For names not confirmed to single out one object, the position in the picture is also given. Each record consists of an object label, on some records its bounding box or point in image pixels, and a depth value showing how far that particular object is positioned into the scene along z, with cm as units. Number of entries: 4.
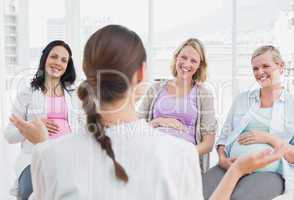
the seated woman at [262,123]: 192
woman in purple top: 222
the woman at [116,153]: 84
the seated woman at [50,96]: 215
